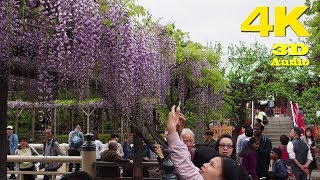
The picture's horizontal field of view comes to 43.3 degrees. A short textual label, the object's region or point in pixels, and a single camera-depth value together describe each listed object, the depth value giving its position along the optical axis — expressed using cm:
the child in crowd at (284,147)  718
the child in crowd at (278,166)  615
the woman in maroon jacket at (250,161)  552
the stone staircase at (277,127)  1872
